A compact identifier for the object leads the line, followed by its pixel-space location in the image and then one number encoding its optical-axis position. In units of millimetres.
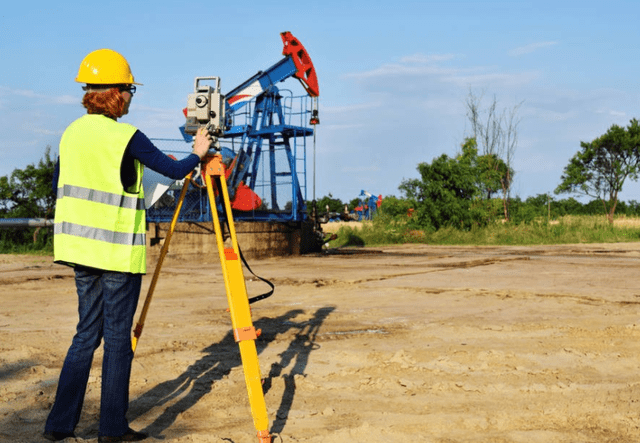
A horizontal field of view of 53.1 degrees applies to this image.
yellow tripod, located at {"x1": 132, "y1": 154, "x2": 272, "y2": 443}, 2838
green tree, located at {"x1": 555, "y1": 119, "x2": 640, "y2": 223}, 39750
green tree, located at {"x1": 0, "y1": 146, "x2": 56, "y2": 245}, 17828
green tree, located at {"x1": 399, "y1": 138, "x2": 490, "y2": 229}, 23141
